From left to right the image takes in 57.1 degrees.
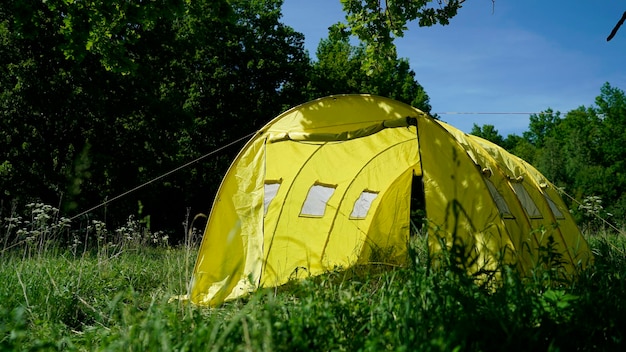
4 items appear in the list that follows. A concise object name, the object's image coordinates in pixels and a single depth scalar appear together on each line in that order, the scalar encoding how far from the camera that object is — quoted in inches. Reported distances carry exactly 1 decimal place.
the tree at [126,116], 590.9
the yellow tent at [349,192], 204.8
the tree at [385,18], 343.6
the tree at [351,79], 886.4
